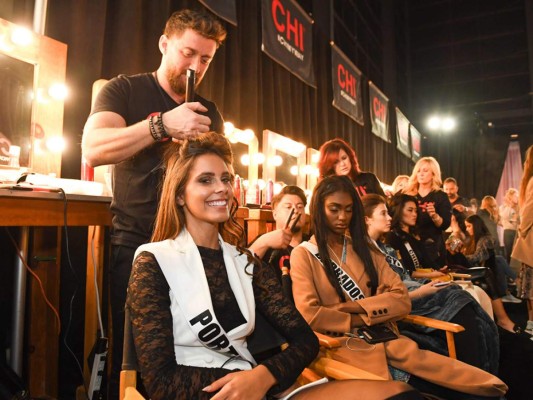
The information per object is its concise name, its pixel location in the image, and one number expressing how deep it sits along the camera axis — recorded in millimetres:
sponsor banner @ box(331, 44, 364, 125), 5359
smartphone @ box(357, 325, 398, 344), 1611
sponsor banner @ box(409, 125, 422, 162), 9422
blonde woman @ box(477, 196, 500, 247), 5672
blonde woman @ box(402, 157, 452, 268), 3324
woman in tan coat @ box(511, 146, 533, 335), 2947
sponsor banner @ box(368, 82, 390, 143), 6805
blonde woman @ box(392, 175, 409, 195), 4770
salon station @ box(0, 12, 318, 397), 1663
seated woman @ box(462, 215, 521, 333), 3750
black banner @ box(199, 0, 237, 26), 2980
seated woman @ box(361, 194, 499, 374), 1907
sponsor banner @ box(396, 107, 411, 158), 8256
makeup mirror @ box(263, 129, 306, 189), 3891
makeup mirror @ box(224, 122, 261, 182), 3453
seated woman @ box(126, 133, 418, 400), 989
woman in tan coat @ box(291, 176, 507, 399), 1584
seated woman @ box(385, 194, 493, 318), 2963
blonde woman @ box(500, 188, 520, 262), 6578
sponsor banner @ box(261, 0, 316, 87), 3758
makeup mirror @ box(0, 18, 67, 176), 1877
